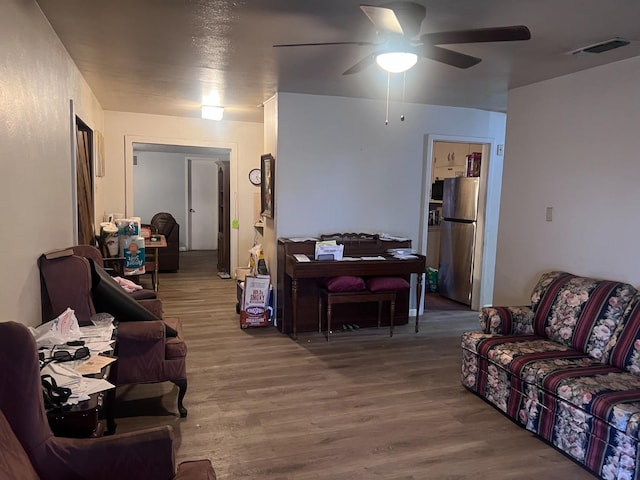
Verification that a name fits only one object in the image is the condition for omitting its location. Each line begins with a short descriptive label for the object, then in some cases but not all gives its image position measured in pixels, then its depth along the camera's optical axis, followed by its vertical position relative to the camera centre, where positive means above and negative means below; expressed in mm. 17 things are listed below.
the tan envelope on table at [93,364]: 1787 -742
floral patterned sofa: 2213 -968
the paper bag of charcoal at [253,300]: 4520 -1108
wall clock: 6699 +216
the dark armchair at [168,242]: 7461 -921
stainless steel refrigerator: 5457 -505
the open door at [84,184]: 3809 +9
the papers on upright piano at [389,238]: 4707 -460
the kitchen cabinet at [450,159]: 6414 +560
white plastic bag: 2033 -694
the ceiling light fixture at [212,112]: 5113 +899
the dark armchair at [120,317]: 2584 -801
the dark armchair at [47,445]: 1361 -836
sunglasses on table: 1845 -723
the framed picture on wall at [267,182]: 4596 +88
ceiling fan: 2021 +775
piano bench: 4168 -990
